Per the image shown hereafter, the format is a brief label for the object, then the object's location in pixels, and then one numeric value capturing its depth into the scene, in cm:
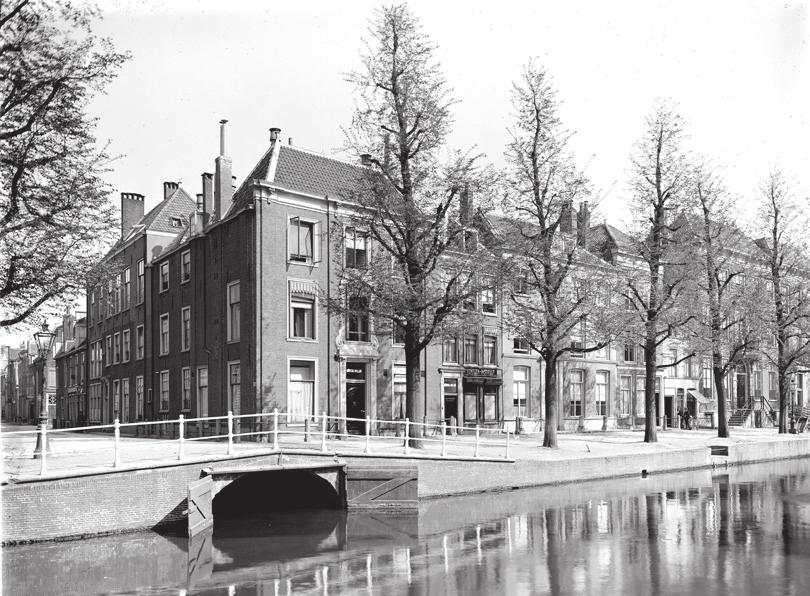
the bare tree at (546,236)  2792
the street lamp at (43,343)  1955
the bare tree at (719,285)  3522
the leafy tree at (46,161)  1727
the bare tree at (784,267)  4041
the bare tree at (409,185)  2375
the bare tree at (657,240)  3200
